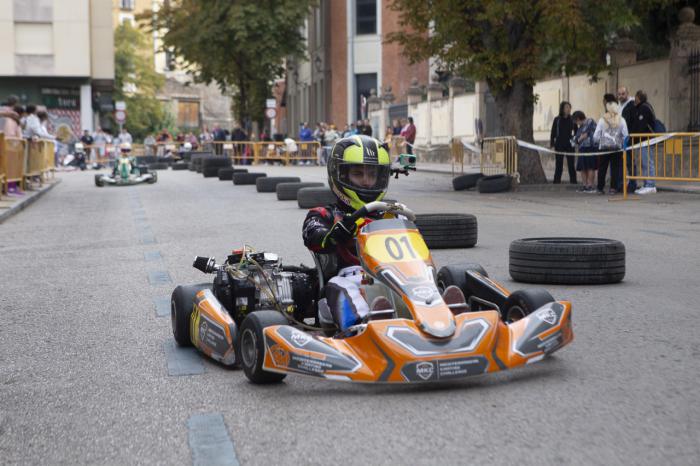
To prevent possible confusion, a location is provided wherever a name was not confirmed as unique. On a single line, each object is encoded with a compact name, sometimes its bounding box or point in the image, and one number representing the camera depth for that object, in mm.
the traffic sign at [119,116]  58125
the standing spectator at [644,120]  20250
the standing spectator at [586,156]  21469
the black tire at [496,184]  22672
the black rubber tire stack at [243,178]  27062
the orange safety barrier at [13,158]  20122
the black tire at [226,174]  29844
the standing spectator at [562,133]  23750
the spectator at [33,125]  24750
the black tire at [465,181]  24047
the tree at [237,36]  52812
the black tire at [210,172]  32781
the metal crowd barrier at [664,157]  18422
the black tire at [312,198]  17516
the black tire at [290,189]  20172
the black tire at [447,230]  11133
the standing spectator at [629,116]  20438
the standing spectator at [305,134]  50094
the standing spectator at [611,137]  19797
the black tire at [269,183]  23344
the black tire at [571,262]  8289
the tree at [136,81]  84000
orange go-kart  4840
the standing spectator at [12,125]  21000
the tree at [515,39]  21688
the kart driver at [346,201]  5785
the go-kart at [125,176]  28875
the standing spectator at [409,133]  37750
